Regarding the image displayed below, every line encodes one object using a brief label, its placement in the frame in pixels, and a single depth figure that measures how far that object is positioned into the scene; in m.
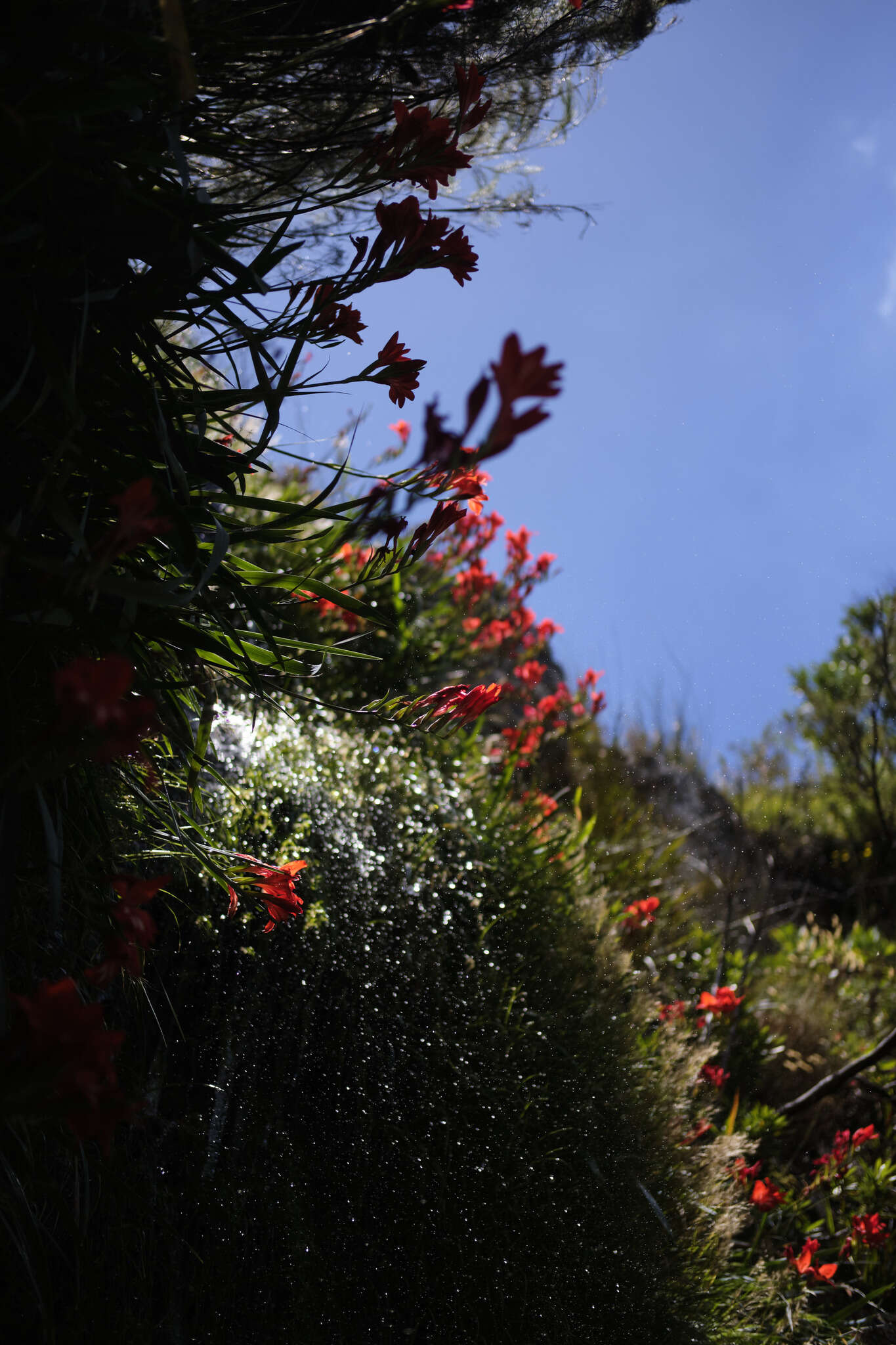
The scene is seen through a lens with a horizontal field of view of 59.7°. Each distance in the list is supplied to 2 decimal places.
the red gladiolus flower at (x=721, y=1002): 2.44
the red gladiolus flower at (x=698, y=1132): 1.76
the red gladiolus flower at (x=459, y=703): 0.92
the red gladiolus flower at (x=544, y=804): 2.31
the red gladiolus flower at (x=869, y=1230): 1.93
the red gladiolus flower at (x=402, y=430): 3.86
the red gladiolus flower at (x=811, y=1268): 1.81
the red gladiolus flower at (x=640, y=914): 2.39
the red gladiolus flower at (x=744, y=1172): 1.92
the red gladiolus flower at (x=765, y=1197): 1.97
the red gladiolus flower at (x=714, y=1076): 2.29
